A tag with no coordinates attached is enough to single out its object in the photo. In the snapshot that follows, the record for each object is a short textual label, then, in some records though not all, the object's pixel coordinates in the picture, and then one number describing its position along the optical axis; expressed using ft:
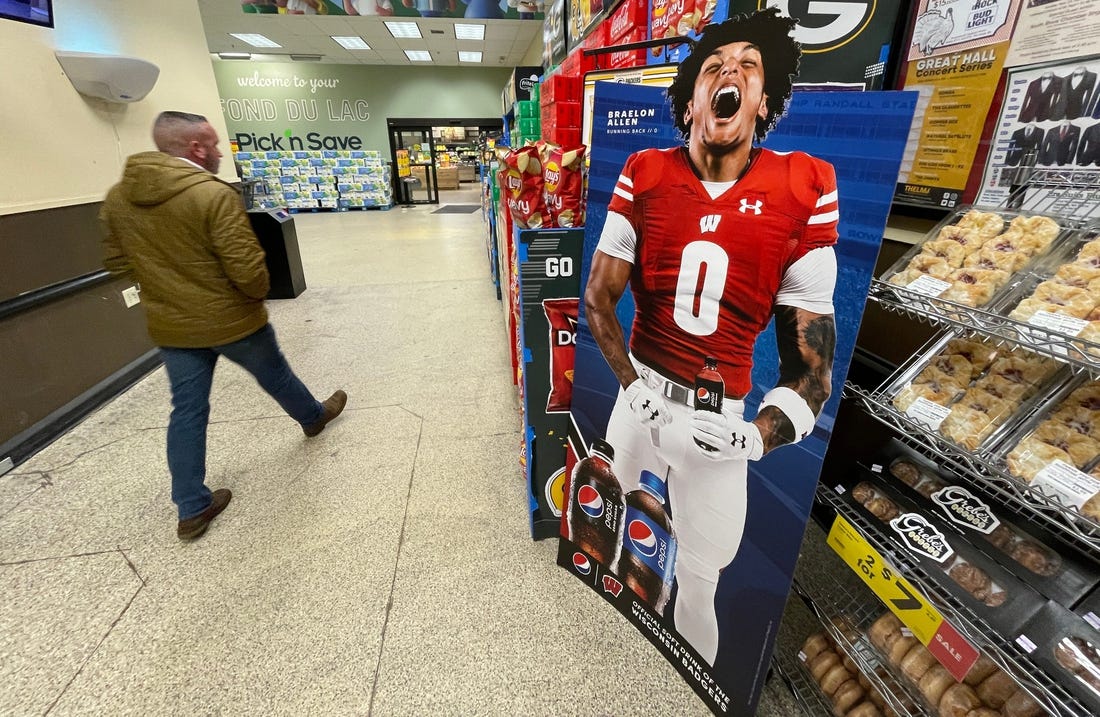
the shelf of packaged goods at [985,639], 2.40
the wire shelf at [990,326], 2.19
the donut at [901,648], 3.54
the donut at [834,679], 4.05
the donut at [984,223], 3.11
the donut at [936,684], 3.31
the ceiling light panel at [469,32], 30.35
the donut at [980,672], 3.32
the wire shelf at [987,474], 2.27
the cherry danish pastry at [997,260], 2.84
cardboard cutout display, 2.81
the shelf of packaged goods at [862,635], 3.56
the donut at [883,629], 3.67
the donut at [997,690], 3.18
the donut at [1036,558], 2.97
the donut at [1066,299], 2.37
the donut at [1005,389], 2.92
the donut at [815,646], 4.29
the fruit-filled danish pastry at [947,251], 3.06
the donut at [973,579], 2.86
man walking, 5.57
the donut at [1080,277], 2.47
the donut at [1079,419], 2.60
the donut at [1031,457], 2.55
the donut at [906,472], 3.70
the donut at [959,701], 3.21
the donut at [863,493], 3.62
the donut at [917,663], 3.44
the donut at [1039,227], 2.85
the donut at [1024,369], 2.96
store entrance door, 43.48
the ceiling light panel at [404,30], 29.07
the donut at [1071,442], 2.52
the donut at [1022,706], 3.03
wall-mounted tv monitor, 7.73
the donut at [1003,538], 3.12
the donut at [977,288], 2.79
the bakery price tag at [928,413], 2.92
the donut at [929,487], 3.59
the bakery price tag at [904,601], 2.76
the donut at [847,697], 3.93
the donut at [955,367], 3.17
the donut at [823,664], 4.17
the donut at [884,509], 3.43
